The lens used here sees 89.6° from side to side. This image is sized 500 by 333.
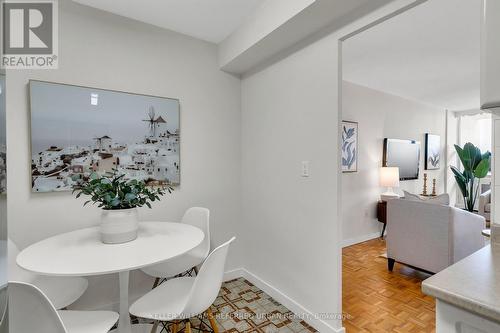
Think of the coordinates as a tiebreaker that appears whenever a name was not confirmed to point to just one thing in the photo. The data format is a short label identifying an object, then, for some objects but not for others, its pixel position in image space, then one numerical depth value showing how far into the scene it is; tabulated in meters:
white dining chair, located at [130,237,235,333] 1.26
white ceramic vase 1.47
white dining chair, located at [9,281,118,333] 0.88
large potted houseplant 4.74
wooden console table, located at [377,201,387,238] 3.92
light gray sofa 2.38
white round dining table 1.16
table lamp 3.94
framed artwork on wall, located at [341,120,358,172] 3.66
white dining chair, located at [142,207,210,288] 1.87
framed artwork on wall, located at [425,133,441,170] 5.07
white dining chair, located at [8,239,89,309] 1.48
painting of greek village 1.78
